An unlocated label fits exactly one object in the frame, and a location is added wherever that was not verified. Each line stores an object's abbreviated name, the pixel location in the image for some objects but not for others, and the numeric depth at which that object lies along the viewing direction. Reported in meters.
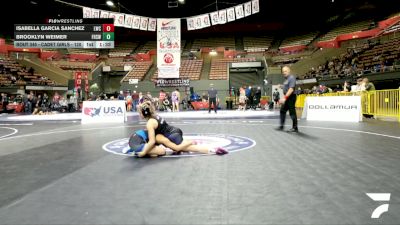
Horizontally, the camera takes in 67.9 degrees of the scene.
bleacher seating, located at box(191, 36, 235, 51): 39.50
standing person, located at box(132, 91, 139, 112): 22.78
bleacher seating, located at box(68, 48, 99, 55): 38.71
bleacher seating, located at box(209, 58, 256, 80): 33.22
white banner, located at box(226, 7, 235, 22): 16.09
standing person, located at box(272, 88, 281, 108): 23.45
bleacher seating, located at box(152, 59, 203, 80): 34.28
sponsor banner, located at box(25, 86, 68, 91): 27.53
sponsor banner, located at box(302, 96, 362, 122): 10.17
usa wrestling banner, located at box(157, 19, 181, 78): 15.22
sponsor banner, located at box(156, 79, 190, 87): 29.36
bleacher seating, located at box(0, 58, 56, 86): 26.81
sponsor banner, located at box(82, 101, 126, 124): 11.36
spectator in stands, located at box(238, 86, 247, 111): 19.18
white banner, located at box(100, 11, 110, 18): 14.81
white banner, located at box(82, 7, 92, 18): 14.53
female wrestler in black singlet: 4.29
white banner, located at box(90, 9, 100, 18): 14.69
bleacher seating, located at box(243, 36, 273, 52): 38.16
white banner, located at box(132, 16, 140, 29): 15.99
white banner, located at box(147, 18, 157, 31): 16.44
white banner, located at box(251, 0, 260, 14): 15.41
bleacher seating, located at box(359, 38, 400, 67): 22.56
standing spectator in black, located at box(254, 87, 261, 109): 22.05
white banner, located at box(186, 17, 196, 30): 16.62
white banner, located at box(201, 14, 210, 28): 16.36
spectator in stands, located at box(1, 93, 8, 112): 22.17
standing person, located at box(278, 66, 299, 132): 7.46
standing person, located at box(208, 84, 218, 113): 16.30
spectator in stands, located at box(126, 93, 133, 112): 21.46
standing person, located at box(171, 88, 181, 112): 19.95
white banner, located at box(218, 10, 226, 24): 16.23
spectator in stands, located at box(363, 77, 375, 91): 12.04
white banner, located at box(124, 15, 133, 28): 15.79
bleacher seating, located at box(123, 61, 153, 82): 34.57
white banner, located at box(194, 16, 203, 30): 16.47
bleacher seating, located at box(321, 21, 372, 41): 30.31
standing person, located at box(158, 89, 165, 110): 22.86
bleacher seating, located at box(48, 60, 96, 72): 36.28
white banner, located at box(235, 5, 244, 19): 15.94
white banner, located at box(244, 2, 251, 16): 15.74
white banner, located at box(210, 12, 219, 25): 16.24
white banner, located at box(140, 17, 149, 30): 16.20
